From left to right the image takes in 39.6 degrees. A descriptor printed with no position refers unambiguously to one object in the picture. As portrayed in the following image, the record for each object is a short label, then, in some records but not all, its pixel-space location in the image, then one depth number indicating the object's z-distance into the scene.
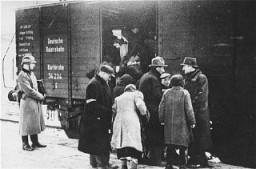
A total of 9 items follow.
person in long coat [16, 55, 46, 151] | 6.87
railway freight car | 6.03
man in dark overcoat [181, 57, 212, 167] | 5.66
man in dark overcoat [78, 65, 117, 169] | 5.30
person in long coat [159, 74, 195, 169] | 5.24
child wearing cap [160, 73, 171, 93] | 6.02
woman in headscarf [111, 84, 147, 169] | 5.00
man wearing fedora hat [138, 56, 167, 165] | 5.76
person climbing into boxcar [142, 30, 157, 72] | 8.68
